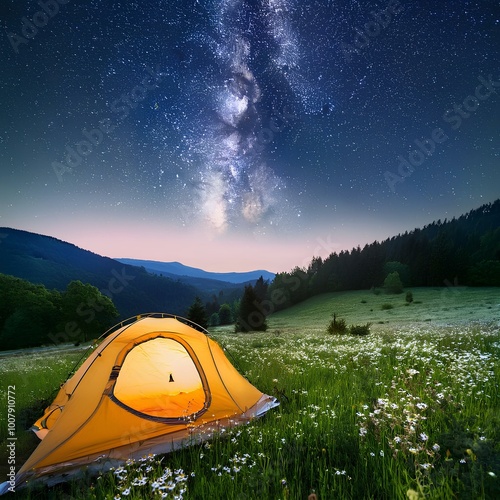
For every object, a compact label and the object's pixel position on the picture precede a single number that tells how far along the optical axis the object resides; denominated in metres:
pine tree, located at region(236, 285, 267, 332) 49.28
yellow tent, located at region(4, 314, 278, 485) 4.90
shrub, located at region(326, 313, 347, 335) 27.20
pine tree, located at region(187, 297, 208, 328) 43.09
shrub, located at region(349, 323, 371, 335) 24.03
